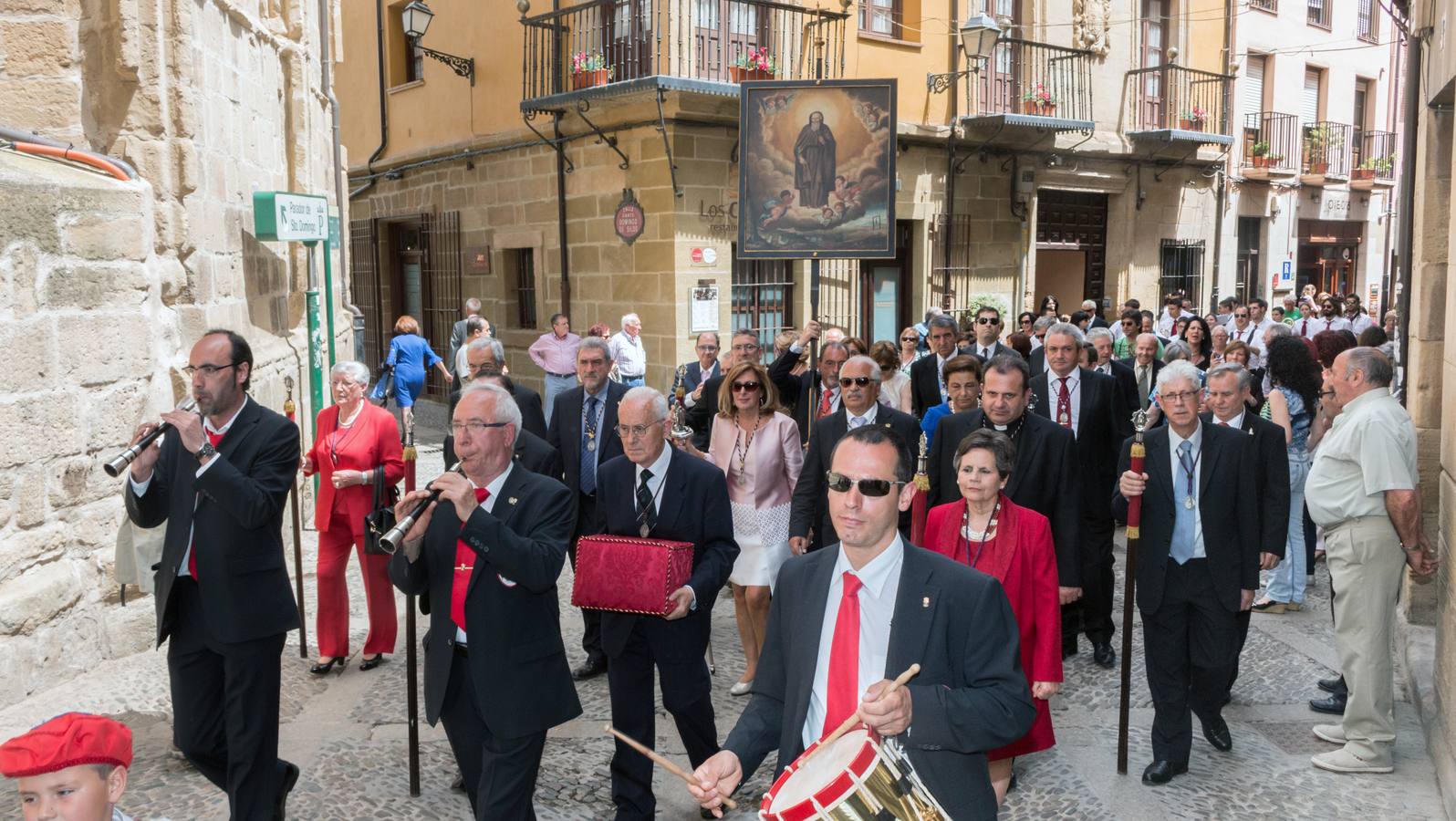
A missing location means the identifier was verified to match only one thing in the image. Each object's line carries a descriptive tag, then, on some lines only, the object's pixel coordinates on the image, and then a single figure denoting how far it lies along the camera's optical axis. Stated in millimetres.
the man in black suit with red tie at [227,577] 4406
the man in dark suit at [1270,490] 5457
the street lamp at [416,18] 16594
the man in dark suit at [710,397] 8500
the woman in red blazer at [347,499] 6664
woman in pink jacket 6262
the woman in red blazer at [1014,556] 4551
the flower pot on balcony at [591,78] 15477
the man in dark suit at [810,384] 8133
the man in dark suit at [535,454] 5973
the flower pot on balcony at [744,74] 15414
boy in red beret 2568
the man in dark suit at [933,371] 9430
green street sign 9172
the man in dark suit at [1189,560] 5332
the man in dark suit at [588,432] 6793
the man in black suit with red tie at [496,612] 3998
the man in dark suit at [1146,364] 10320
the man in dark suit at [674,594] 4832
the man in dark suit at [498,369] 7117
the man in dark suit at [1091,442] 7039
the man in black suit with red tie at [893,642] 2832
